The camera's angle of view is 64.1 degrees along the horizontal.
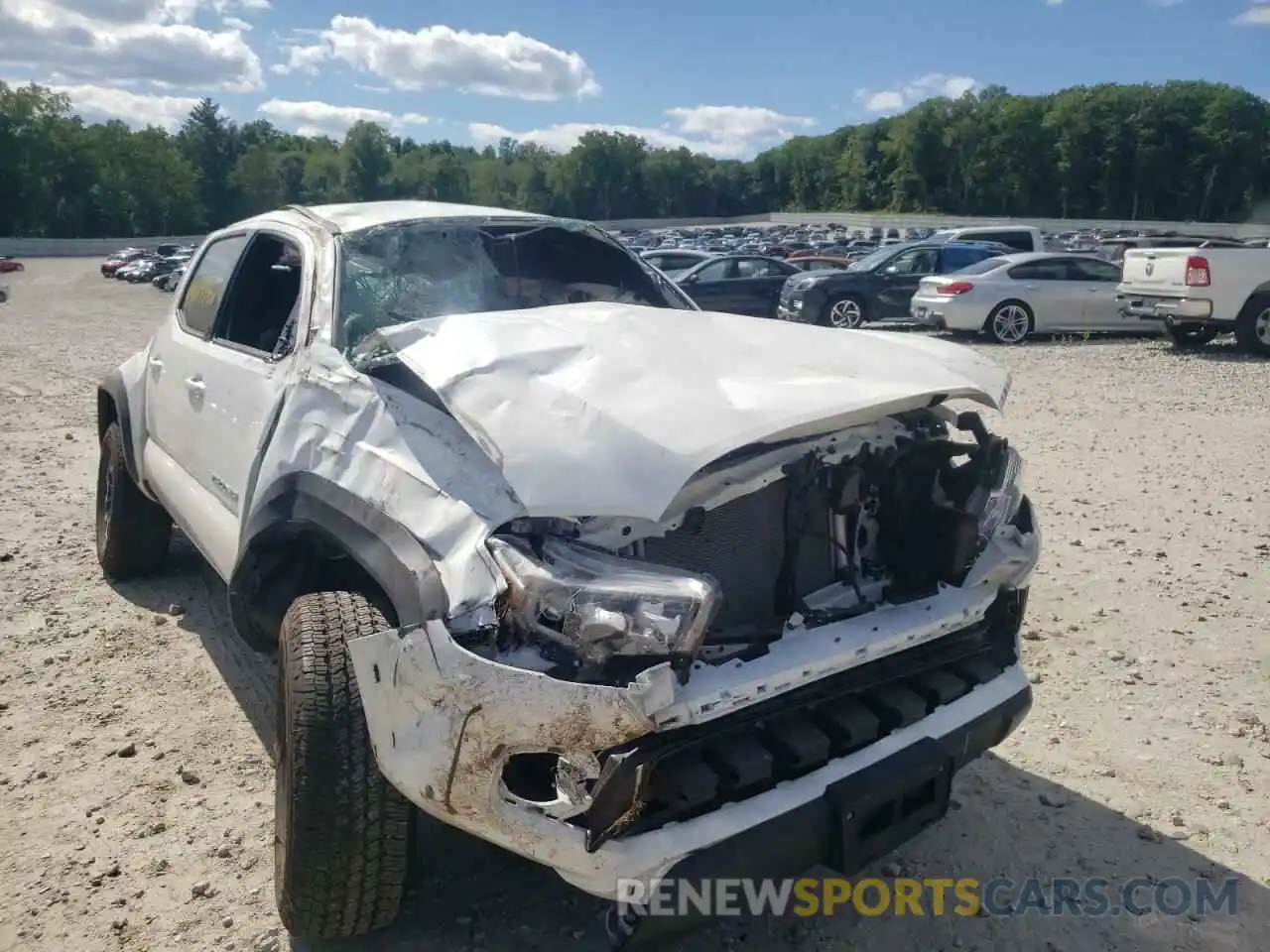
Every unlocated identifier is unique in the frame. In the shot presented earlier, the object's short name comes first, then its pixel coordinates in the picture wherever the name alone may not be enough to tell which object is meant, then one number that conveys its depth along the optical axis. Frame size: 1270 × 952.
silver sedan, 16.09
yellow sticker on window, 4.25
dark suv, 17.14
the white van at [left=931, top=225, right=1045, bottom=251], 22.08
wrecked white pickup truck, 2.07
